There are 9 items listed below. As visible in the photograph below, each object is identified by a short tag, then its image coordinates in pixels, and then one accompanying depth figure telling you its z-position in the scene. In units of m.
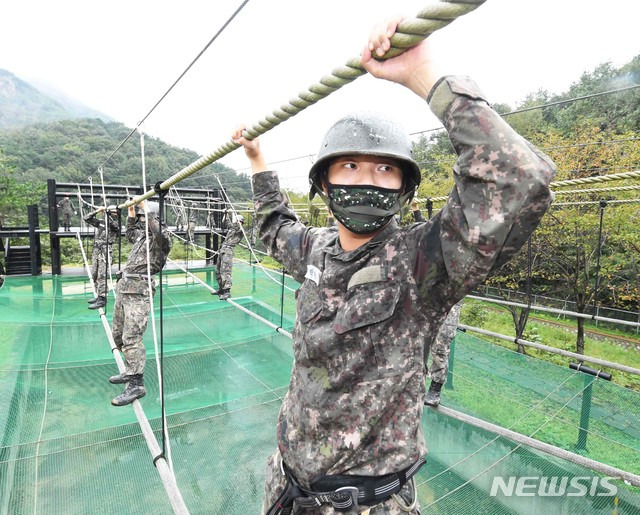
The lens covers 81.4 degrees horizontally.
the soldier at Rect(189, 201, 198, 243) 8.40
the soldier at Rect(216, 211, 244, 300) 7.44
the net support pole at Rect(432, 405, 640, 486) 2.03
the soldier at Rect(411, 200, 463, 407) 3.23
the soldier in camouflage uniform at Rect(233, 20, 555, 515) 0.73
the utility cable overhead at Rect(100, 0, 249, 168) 1.24
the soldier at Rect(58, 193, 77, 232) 9.51
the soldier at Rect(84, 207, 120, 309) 6.65
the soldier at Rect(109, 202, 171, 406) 3.40
